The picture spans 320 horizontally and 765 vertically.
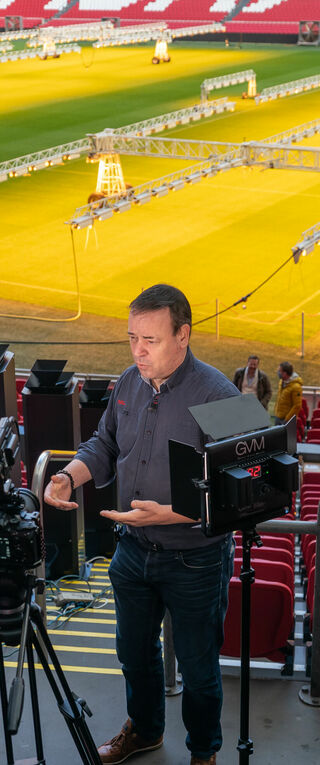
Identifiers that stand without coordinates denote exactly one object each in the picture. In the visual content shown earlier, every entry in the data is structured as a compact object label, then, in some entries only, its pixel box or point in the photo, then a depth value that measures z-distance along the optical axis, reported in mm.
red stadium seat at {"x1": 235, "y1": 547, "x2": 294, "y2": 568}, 5340
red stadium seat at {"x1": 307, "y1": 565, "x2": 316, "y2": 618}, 4973
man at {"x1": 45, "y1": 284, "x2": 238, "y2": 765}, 3643
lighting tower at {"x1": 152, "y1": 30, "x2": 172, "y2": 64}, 65750
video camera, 3453
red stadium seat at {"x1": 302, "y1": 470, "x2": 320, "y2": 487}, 9242
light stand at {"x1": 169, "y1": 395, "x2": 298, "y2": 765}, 3203
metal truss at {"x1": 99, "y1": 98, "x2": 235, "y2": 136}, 34875
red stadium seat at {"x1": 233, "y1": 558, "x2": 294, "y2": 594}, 4809
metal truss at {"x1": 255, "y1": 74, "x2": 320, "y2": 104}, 46750
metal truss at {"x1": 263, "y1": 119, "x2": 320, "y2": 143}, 32438
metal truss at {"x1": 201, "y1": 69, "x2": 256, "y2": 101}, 52550
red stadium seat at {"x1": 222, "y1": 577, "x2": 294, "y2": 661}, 4438
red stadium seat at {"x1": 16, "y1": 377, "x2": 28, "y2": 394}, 13123
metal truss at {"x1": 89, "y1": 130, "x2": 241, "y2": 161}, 31312
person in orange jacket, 12578
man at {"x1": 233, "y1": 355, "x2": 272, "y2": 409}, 12914
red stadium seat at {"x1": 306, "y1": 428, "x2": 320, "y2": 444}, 10969
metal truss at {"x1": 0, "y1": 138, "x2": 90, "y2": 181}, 28297
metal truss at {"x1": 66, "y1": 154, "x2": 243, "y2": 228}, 24984
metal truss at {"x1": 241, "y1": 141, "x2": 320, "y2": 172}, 29156
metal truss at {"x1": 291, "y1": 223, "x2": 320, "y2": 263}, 21875
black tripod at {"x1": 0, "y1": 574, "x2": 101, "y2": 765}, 3486
